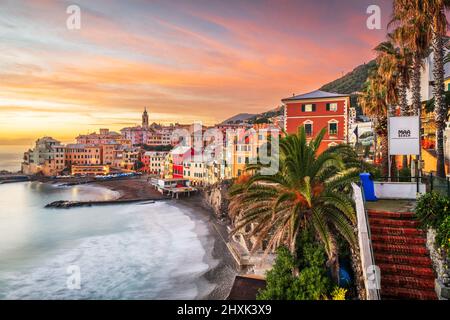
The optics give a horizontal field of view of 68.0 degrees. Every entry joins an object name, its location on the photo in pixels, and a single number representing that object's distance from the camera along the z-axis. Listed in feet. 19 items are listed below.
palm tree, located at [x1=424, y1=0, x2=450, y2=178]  54.95
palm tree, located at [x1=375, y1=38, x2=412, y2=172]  76.38
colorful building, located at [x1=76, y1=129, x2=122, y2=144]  571.97
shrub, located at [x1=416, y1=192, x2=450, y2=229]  29.68
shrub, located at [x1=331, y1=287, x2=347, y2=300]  29.47
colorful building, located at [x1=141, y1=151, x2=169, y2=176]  419.95
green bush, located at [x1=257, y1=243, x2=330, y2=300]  30.71
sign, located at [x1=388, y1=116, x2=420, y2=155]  44.80
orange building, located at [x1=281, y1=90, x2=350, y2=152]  134.21
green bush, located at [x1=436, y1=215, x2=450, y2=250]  27.01
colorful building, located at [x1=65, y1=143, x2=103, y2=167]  444.96
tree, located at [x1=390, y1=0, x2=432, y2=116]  57.16
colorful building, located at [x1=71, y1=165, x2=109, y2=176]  422.00
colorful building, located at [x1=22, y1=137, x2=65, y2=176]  430.61
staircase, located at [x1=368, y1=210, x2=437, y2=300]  27.61
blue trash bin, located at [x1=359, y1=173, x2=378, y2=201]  42.32
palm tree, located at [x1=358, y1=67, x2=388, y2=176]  87.61
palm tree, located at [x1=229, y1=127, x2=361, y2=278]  33.14
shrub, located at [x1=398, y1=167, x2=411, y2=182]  69.88
